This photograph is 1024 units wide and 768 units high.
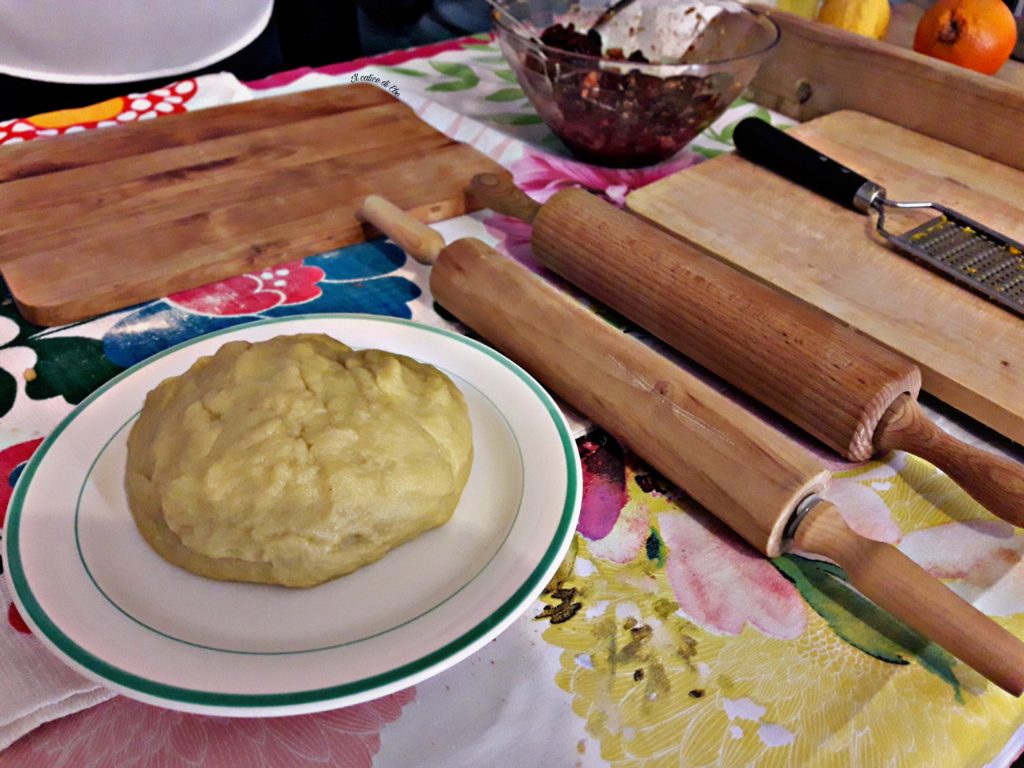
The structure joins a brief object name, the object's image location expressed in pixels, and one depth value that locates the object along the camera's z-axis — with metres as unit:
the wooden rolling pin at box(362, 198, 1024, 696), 0.60
